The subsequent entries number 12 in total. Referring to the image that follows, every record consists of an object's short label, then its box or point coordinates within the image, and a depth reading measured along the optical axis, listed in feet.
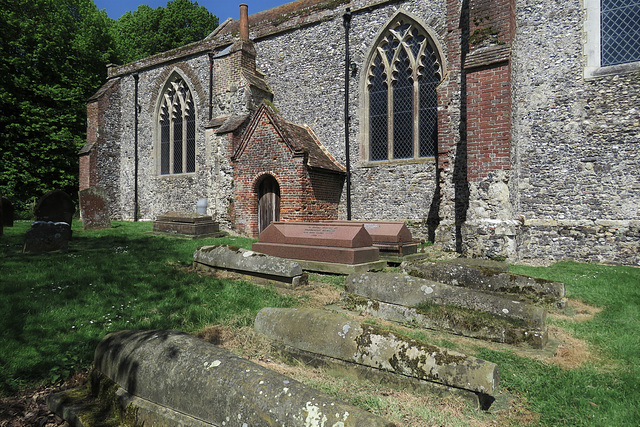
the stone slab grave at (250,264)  20.48
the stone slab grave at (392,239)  28.03
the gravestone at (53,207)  27.58
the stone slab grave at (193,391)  6.16
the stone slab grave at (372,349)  8.96
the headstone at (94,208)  40.83
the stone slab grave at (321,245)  24.18
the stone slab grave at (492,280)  17.01
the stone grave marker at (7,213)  43.35
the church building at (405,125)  28.73
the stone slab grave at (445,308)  13.05
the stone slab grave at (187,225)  40.06
